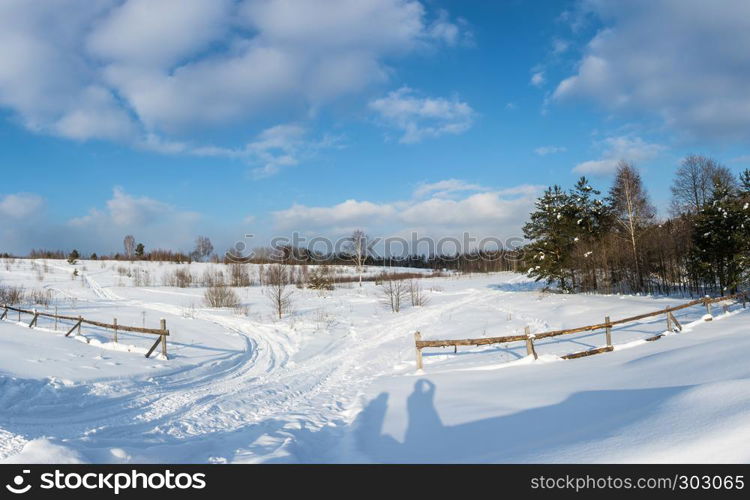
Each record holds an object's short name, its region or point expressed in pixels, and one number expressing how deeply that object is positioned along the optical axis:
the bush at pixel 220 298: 33.88
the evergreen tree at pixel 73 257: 61.25
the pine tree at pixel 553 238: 34.25
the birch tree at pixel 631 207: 30.44
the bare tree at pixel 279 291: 27.70
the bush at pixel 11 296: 27.80
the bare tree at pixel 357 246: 65.06
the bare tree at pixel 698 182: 38.53
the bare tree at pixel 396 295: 30.88
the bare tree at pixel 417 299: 33.12
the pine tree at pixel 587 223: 33.72
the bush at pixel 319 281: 46.62
